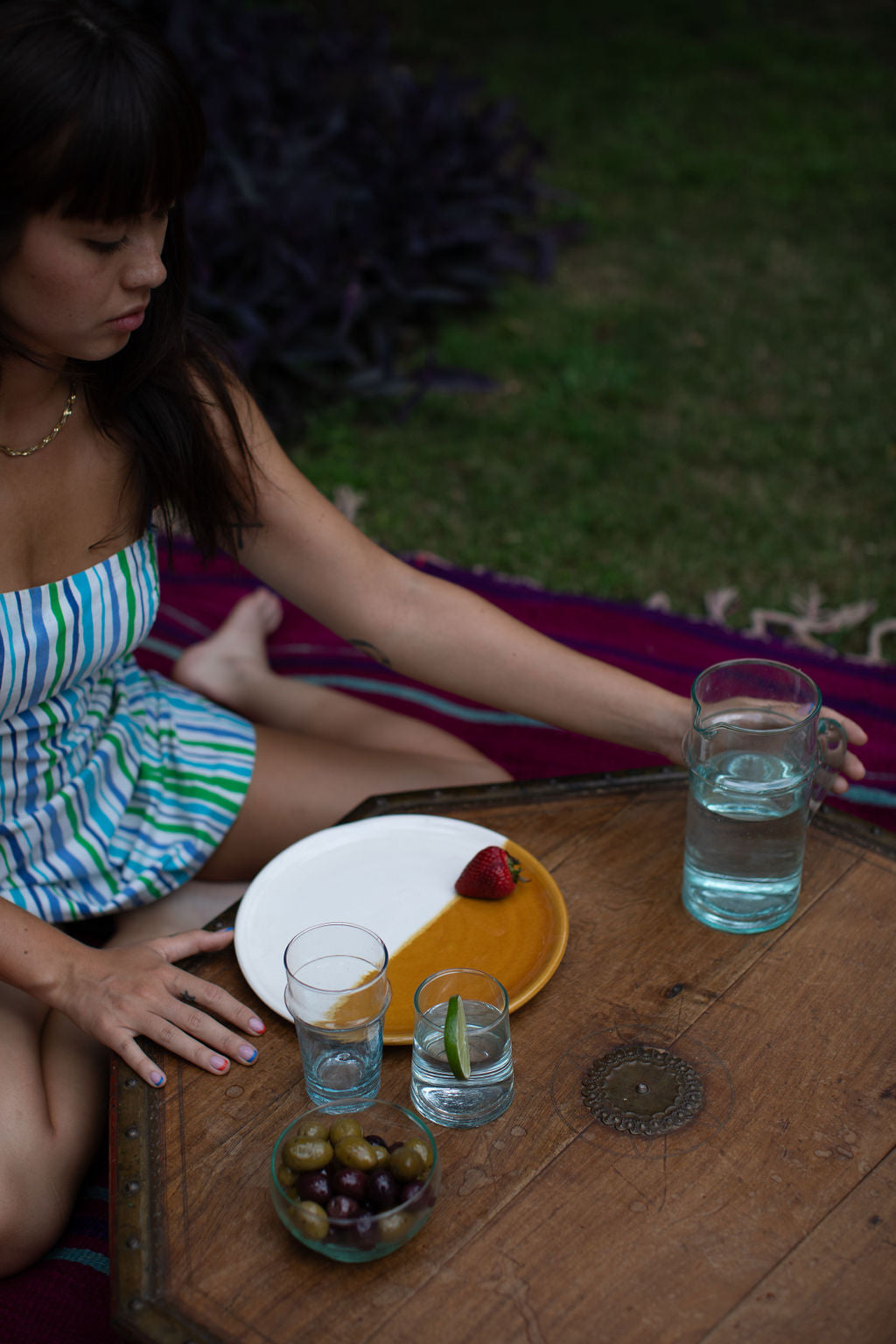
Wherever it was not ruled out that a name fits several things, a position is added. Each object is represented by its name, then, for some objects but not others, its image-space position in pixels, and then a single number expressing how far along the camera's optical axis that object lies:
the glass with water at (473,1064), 1.45
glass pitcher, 1.70
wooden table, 1.25
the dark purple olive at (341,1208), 1.26
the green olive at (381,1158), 1.31
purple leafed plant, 4.68
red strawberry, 1.78
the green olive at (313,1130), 1.33
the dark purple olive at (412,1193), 1.25
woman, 1.52
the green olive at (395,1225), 1.25
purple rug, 2.86
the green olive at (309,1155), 1.31
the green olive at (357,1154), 1.30
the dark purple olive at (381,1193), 1.27
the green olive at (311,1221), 1.26
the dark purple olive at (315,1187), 1.28
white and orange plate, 1.67
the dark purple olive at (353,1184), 1.28
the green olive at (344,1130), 1.32
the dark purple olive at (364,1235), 1.24
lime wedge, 1.40
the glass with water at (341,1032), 1.47
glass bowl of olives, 1.26
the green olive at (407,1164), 1.30
